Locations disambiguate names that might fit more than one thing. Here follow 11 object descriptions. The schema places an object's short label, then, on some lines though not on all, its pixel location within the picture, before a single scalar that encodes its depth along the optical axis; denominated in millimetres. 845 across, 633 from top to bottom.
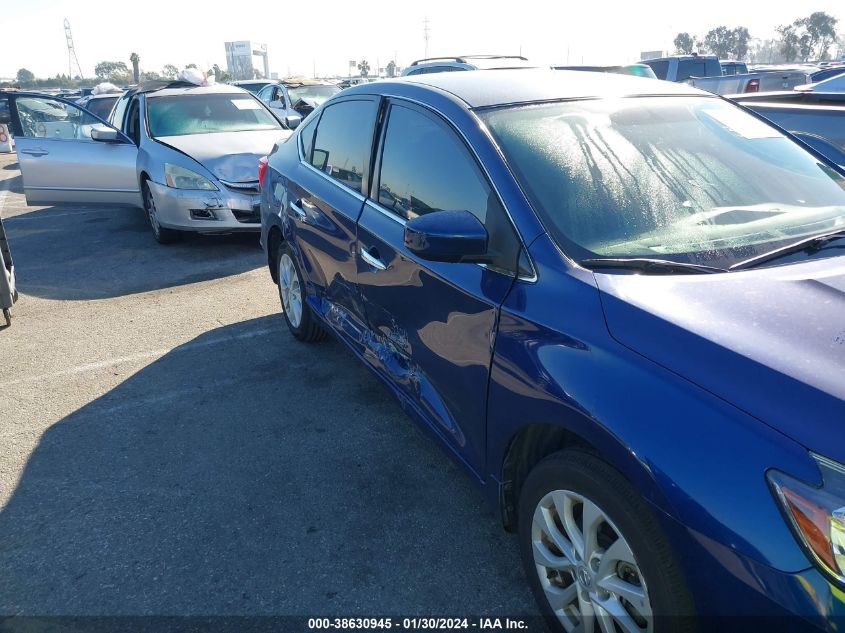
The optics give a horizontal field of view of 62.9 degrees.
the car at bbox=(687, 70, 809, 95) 13664
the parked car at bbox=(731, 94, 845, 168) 4938
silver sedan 7246
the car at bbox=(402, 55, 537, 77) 10730
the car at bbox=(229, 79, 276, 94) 20172
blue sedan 1519
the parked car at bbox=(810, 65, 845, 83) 16109
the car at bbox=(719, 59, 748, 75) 19608
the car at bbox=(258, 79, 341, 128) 15422
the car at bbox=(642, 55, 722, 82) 16375
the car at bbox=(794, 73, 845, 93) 7220
